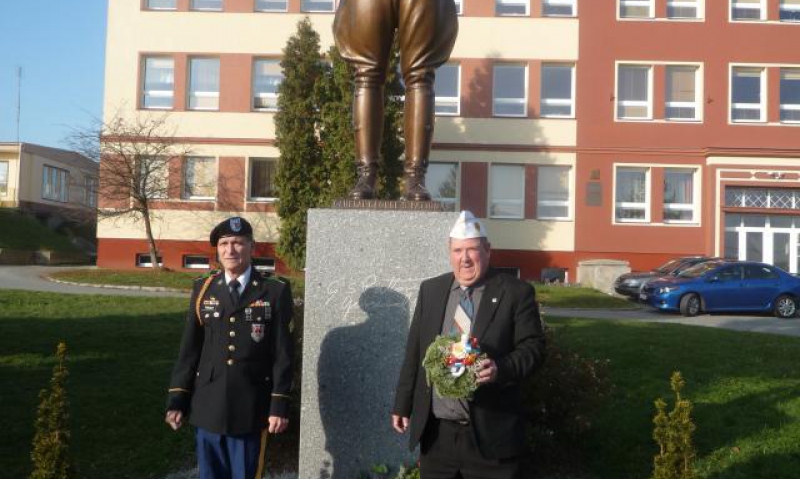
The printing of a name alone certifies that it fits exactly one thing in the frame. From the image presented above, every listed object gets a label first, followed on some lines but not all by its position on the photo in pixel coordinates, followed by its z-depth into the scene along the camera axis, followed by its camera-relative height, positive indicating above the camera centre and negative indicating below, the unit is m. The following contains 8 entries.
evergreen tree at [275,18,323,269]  23.80 +3.87
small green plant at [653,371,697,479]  3.81 -0.97
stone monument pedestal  4.63 -0.44
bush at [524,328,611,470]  6.00 -1.16
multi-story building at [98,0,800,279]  26.25 +5.43
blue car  18.77 -0.59
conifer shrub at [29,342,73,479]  3.86 -1.01
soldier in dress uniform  3.95 -0.62
